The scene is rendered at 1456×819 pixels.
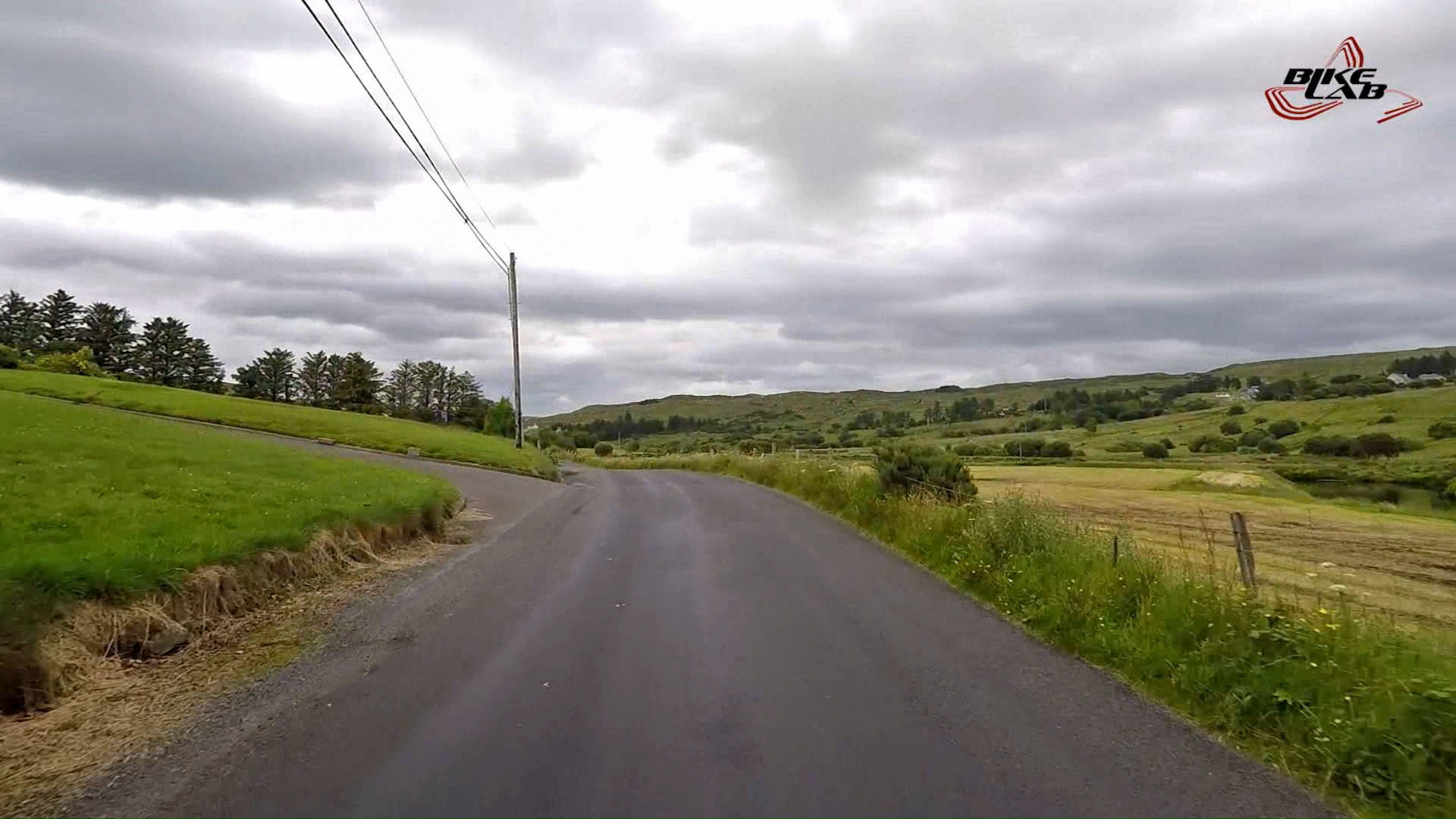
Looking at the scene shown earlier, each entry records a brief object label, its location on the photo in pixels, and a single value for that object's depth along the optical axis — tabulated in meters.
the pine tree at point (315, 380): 99.81
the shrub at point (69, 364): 50.62
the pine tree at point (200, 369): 83.88
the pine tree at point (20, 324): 77.75
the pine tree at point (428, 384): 116.75
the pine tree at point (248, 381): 92.25
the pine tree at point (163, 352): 81.12
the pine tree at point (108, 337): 77.12
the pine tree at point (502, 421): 77.62
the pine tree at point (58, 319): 79.25
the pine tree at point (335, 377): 93.92
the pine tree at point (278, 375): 96.50
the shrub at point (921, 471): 17.23
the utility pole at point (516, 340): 41.75
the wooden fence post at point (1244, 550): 7.54
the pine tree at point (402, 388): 113.75
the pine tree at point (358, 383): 92.81
